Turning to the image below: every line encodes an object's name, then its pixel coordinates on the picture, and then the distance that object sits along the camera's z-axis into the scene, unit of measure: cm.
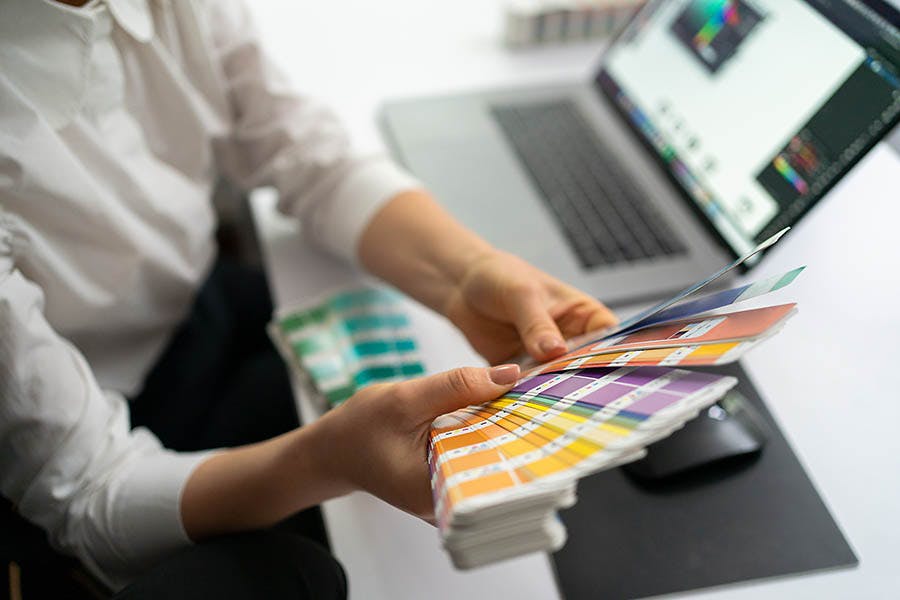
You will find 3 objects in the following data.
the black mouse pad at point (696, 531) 58
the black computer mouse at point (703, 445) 63
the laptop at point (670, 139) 71
